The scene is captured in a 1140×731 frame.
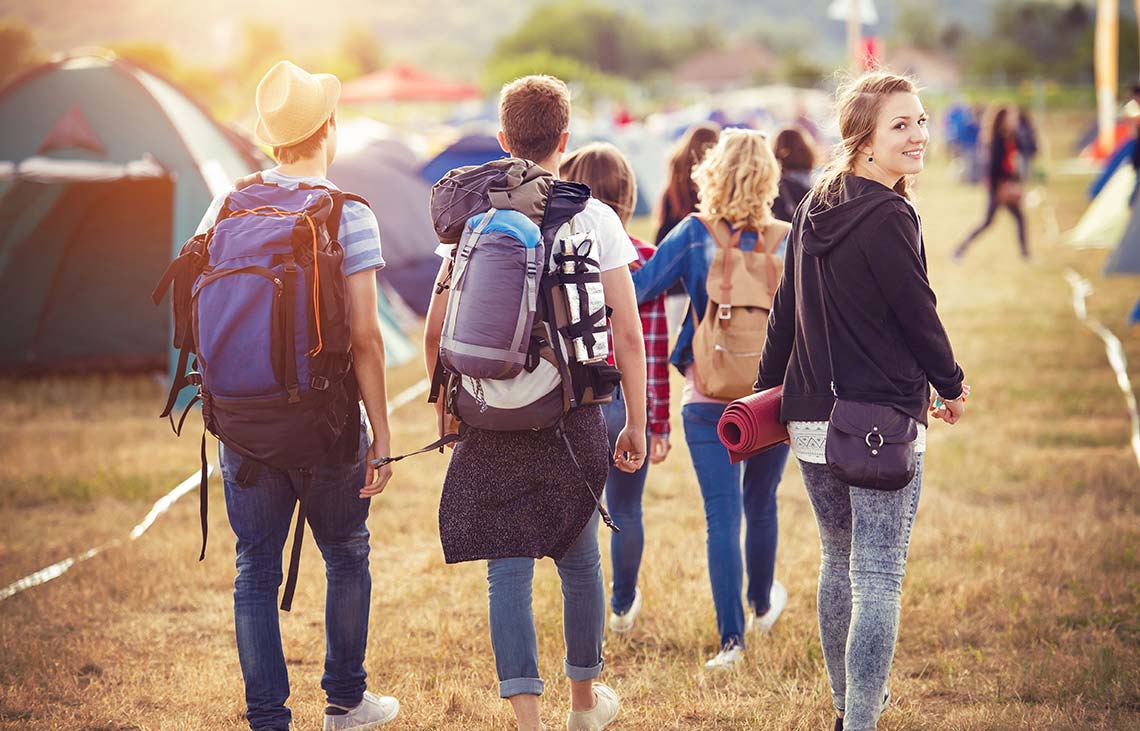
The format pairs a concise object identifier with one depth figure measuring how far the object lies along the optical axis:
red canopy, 44.47
